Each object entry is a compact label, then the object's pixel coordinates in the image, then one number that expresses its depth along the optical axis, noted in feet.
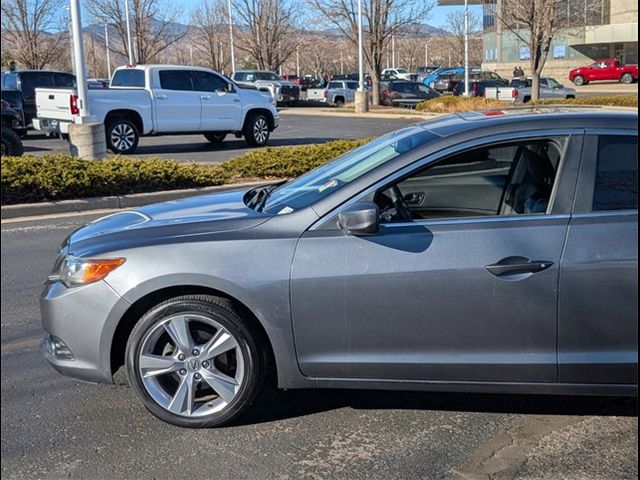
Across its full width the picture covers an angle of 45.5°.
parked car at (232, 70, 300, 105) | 125.59
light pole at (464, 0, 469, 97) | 115.85
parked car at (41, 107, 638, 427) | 12.25
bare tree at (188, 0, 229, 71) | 176.08
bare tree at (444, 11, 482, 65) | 178.06
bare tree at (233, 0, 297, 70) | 148.05
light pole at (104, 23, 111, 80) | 131.01
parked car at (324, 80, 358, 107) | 131.34
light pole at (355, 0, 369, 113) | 101.81
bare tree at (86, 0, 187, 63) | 125.59
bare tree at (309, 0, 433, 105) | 110.01
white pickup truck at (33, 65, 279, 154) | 52.16
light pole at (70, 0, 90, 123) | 38.11
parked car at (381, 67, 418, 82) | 196.65
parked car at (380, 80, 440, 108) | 119.14
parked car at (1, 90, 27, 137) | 60.03
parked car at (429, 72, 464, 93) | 152.89
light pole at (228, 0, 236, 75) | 152.91
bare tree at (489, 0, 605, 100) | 81.87
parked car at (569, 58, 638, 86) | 172.35
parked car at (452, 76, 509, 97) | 114.62
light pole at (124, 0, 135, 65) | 116.39
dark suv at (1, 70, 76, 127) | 70.03
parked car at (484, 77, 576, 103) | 105.40
